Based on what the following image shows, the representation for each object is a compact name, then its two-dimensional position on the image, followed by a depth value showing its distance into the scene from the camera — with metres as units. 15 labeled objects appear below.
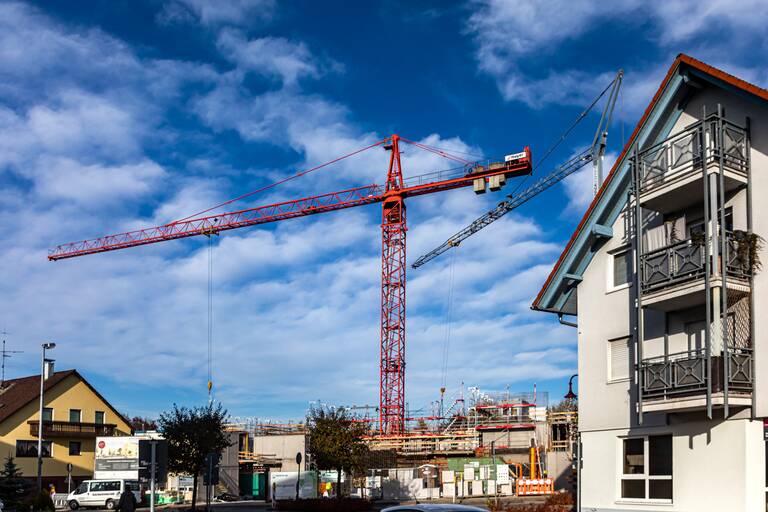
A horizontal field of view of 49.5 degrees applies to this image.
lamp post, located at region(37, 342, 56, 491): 48.94
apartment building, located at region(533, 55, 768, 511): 18.34
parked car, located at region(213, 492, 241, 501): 62.03
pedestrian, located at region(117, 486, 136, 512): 27.38
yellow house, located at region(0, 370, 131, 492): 59.34
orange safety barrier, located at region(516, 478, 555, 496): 45.75
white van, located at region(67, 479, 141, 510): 50.66
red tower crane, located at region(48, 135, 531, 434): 84.88
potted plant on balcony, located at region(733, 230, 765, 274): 18.50
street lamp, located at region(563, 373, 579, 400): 28.07
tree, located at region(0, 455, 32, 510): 34.16
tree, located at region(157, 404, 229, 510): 40.62
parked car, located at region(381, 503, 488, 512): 13.57
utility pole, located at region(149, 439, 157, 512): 20.45
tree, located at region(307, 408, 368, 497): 42.88
